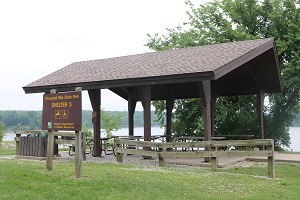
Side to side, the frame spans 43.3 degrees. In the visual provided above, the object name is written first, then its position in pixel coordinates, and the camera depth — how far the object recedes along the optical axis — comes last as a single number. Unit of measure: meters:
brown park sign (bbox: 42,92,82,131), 8.75
